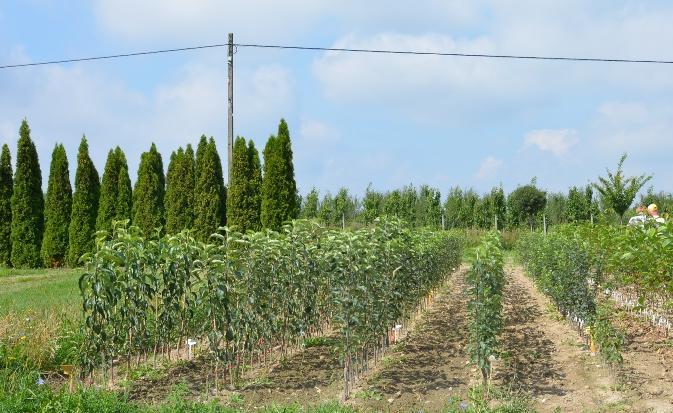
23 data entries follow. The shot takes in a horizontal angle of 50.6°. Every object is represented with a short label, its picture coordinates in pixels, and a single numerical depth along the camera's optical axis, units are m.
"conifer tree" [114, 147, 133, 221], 23.30
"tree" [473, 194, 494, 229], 37.38
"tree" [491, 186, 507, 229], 37.14
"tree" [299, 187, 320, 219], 33.94
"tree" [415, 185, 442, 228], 36.91
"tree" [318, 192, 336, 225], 33.06
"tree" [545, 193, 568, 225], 37.62
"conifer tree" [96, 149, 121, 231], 23.17
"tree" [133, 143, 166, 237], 22.77
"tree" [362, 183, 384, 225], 35.72
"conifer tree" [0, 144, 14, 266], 24.28
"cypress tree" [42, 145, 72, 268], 23.52
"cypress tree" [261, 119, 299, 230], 18.73
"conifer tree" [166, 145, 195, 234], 21.53
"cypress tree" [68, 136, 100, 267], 23.00
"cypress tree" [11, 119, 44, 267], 23.88
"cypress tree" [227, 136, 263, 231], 19.06
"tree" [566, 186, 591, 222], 37.09
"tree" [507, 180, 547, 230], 37.50
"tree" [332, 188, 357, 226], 35.16
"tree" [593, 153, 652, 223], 24.53
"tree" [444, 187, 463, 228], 37.47
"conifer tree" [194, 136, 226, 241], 20.92
